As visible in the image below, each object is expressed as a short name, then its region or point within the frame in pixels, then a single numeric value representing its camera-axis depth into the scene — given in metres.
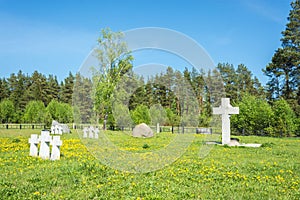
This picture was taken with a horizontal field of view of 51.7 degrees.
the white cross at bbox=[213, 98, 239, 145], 22.11
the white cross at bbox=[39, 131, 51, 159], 13.43
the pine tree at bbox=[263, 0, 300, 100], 51.91
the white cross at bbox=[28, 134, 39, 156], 14.00
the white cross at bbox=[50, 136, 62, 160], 12.96
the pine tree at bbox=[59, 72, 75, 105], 87.94
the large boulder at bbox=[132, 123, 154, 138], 31.44
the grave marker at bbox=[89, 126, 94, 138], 27.74
